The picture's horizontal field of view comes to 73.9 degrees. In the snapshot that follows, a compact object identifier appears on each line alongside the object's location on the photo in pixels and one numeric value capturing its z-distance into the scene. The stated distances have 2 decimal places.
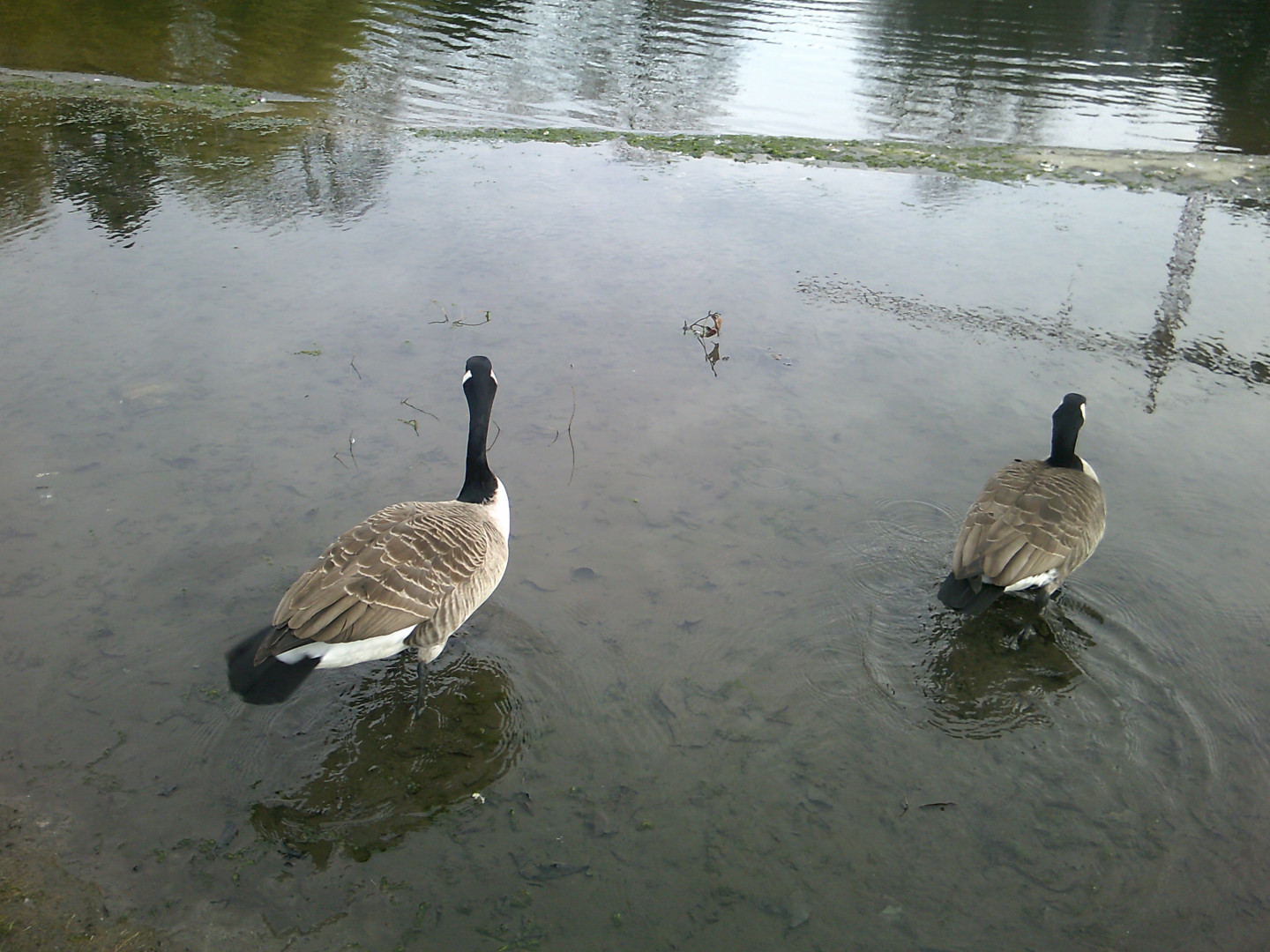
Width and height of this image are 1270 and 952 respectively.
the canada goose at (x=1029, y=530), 4.41
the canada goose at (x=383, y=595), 3.63
